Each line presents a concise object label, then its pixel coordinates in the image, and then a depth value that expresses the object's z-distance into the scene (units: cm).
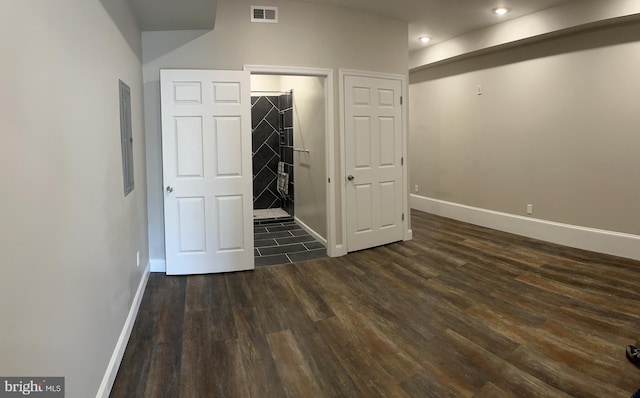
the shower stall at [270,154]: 697
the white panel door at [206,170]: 379
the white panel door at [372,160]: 453
